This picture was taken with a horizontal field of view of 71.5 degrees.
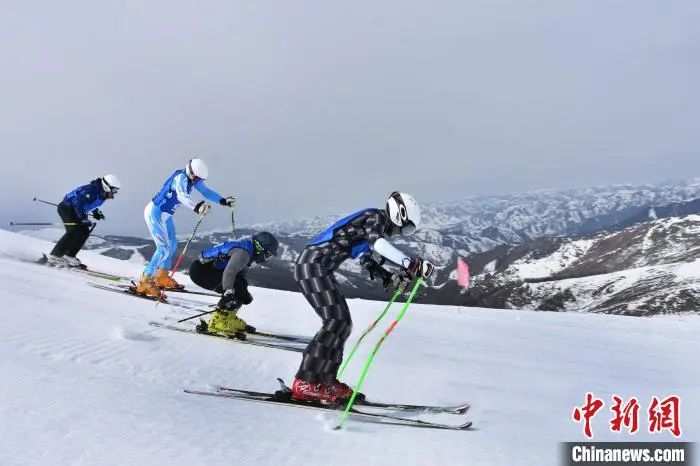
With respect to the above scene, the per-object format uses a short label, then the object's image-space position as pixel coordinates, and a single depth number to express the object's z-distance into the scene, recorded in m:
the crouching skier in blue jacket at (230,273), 9.02
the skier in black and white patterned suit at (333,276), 5.64
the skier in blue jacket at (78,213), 14.47
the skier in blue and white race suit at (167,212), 11.58
